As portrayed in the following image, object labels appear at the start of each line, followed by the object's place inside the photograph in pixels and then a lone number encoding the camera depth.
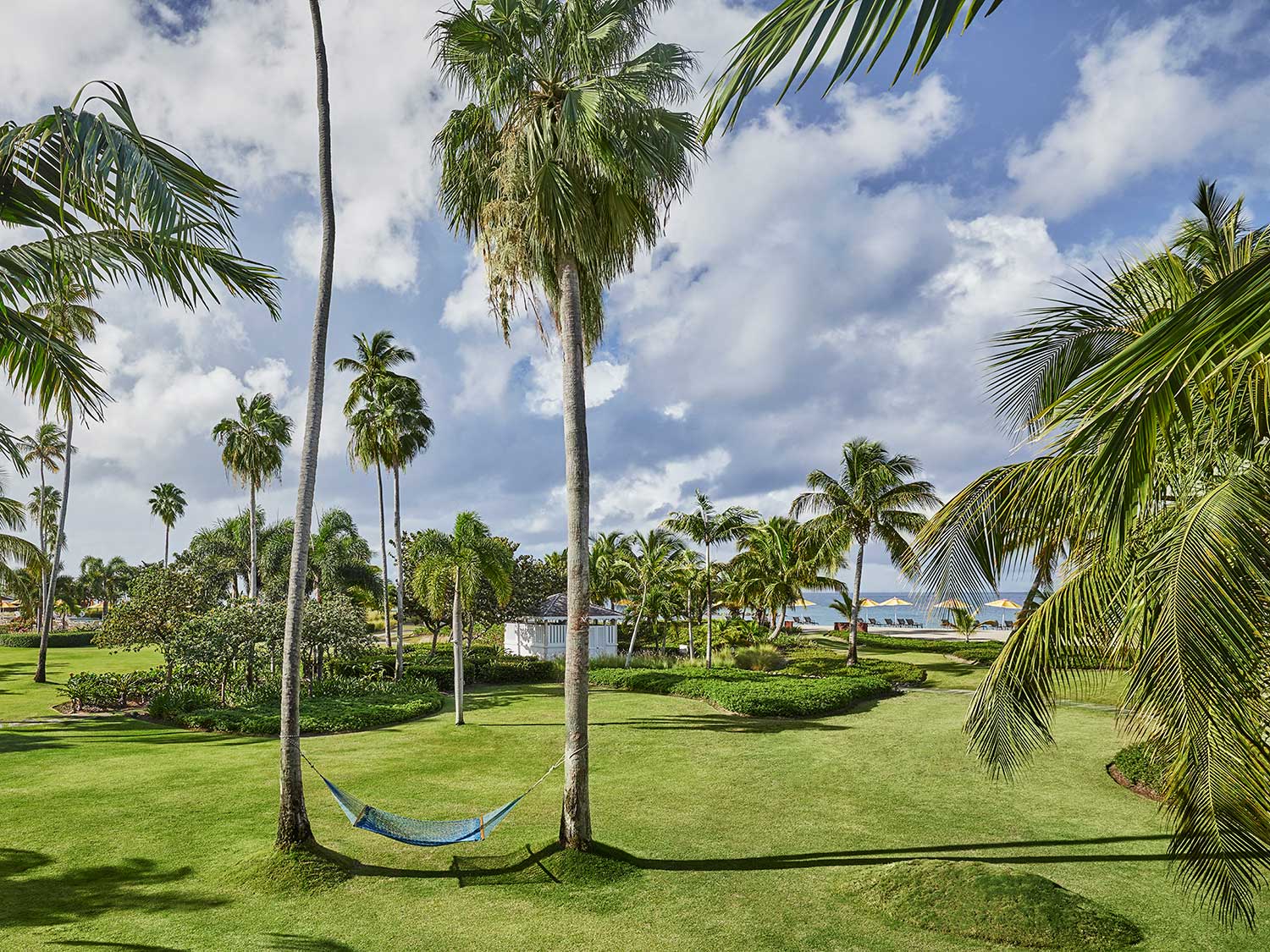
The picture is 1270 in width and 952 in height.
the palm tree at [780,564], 36.94
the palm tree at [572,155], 9.06
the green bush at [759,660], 31.39
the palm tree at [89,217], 4.62
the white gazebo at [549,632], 37.00
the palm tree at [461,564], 20.22
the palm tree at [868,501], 32.88
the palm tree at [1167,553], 2.92
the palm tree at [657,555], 35.19
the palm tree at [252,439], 33.53
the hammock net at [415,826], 8.48
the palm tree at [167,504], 68.12
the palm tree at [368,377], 27.58
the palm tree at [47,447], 40.41
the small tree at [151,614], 23.20
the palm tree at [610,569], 44.34
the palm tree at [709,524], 34.72
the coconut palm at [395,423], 27.39
